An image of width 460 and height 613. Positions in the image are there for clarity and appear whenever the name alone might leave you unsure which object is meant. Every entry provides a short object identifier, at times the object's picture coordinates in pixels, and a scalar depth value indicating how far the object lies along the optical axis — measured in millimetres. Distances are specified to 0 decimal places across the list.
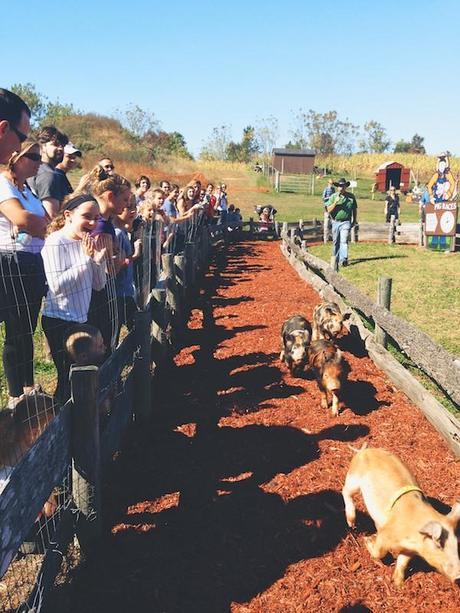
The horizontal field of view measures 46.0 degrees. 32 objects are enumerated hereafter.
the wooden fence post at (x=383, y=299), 6773
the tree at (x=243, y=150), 78500
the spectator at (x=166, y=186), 10612
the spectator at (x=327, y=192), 20006
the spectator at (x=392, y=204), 24984
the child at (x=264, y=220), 23953
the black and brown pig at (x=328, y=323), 7371
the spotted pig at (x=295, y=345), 6363
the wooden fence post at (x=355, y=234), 20125
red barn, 48469
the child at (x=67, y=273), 3758
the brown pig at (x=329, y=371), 5457
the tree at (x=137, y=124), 59625
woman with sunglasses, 3551
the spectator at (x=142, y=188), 9225
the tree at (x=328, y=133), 79688
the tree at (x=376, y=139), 86062
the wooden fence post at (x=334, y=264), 11625
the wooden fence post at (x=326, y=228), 19766
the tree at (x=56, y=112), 54884
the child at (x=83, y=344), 3554
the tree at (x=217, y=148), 78375
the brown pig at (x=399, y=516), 2955
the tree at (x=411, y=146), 91388
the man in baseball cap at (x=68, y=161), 5752
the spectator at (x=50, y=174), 5273
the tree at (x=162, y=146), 52281
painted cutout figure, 17891
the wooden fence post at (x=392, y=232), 19859
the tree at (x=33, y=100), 58656
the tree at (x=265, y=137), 76562
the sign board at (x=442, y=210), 17484
